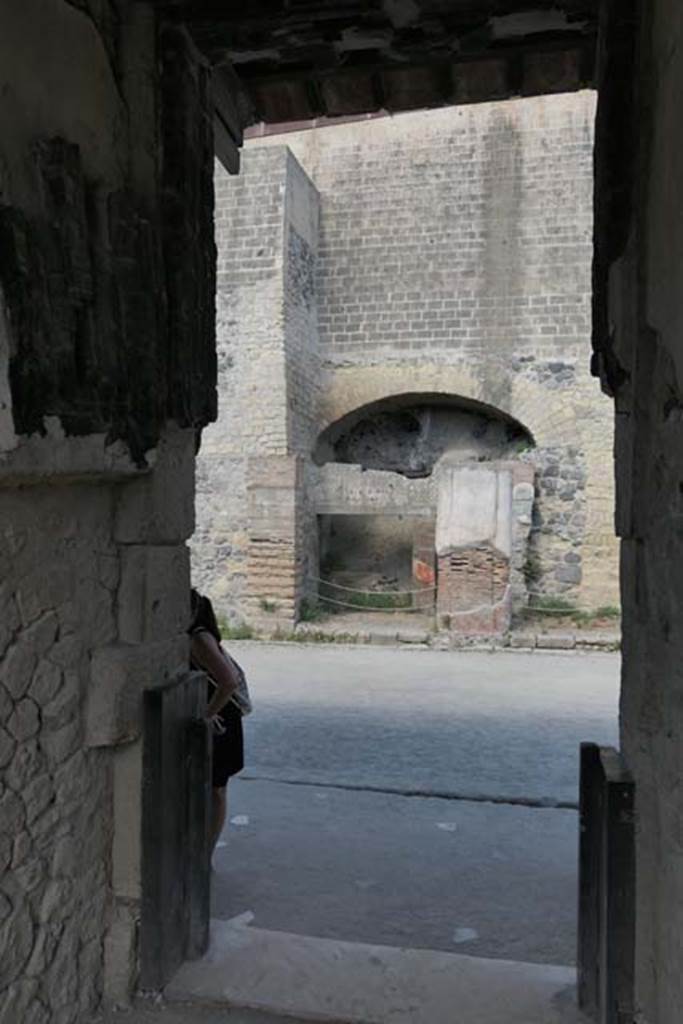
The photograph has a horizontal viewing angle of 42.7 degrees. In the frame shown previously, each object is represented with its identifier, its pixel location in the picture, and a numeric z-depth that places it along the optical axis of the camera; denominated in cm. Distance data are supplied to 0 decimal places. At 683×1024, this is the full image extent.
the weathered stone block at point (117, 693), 251
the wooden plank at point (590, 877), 247
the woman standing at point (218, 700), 331
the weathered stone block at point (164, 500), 264
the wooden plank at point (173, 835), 262
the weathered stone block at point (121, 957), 261
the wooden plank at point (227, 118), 316
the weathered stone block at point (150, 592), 264
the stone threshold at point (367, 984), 259
